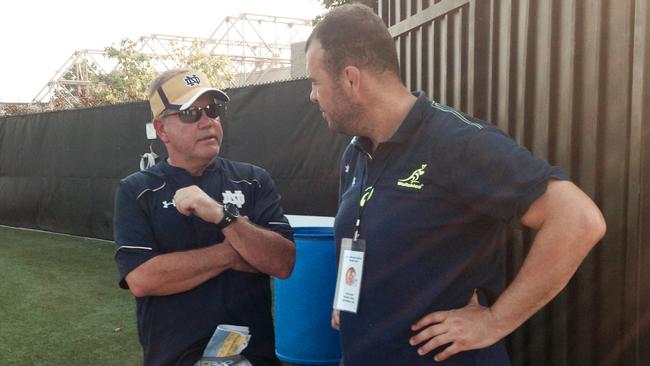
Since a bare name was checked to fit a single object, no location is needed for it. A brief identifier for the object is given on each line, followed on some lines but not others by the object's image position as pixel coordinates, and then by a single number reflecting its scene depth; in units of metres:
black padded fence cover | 6.38
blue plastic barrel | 3.69
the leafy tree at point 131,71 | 28.62
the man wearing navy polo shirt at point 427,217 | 1.43
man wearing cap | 2.14
